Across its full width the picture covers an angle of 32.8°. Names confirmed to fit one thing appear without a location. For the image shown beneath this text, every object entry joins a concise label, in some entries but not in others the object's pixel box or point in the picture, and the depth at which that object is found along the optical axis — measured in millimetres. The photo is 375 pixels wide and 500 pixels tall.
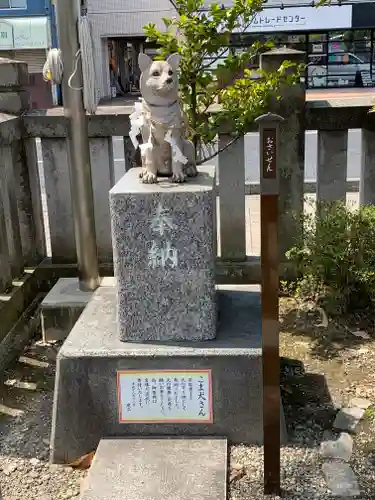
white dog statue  3619
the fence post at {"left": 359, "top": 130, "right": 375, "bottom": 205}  5503
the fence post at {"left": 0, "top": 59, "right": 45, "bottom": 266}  5457
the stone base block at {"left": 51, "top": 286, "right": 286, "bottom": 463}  3520
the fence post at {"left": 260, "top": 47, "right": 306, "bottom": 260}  5180
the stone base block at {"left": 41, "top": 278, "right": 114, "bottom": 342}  5035
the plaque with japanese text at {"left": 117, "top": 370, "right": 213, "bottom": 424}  3541
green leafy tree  4543
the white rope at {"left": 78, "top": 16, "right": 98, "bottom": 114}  4523
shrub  4785
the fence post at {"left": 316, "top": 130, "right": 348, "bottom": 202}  5488
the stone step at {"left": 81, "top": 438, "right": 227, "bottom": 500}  3135
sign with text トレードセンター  23750
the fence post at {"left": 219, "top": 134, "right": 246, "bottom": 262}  5543
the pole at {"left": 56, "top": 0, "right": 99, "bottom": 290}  4672
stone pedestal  3494
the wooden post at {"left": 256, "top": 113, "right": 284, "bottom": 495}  2805
